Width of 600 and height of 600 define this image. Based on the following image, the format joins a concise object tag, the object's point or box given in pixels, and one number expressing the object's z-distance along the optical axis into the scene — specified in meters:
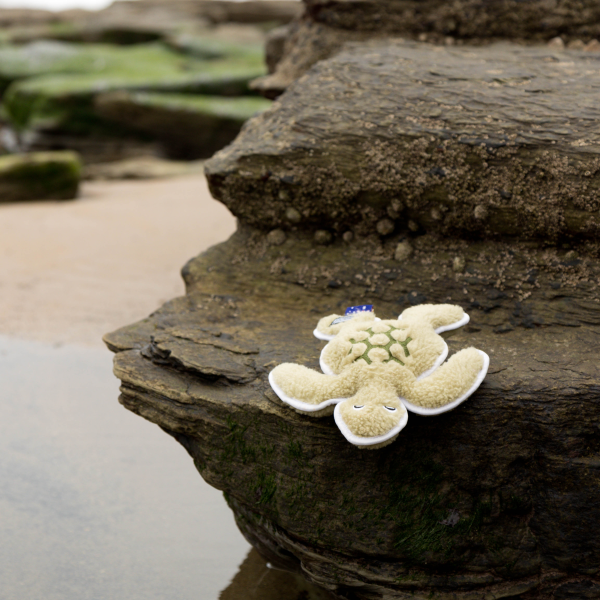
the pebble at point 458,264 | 2.34
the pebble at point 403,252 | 2.44
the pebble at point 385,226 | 2.47
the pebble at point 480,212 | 2.28
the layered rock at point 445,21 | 3.08
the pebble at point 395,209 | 2.42
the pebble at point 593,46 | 3.01
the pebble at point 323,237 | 2.56
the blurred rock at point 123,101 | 12.02
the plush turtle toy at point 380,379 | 1.64
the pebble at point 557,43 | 3.04
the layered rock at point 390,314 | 1.92
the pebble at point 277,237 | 2.63
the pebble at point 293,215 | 2.55
